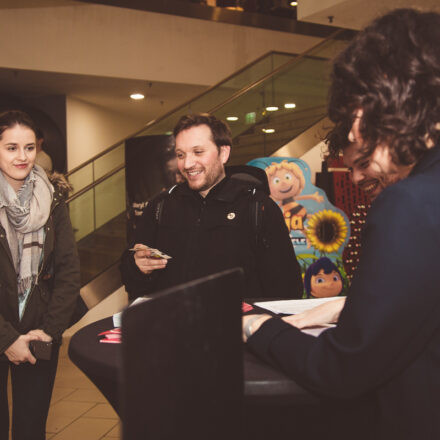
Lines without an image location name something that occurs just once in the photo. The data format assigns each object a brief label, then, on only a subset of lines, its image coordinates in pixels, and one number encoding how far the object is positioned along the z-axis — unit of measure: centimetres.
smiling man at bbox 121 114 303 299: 218
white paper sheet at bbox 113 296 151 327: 143
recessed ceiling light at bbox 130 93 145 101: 923
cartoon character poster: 398
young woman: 193
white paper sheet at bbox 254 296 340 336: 153
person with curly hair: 85
